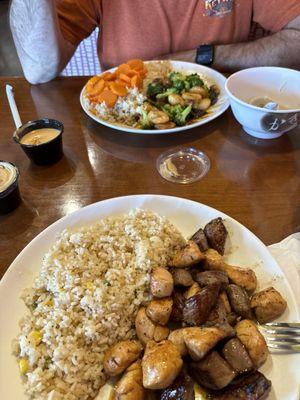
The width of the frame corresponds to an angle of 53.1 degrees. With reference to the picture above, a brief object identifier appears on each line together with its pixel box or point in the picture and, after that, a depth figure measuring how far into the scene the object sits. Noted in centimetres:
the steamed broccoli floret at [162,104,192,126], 45
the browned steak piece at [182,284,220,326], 25
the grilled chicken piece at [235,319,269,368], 23
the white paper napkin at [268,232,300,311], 29
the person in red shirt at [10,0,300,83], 55
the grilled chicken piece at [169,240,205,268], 28
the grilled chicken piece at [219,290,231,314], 26
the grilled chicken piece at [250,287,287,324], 25
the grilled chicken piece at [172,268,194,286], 28
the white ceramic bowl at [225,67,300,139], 40
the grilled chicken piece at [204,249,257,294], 28
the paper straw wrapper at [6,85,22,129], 44
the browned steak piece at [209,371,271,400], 22
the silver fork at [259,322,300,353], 24
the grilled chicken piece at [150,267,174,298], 26
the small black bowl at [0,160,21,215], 35
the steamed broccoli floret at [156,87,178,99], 49
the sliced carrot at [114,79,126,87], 50
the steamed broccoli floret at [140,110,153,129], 45
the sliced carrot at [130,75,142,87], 50
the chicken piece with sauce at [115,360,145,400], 22
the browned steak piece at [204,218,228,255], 30
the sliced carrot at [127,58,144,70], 53
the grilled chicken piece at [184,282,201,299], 27
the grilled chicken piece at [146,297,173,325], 25
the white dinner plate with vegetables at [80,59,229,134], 45
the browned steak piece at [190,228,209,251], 30
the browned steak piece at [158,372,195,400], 22
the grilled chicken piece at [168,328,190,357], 24
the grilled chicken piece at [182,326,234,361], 23
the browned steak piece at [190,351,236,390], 22
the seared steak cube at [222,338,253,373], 23
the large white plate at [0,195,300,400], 23
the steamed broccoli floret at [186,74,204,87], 50
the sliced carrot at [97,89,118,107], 47
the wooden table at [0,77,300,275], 35
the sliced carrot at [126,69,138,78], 51
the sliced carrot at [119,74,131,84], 50
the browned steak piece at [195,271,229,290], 27
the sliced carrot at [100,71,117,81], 51
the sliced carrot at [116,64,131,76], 52
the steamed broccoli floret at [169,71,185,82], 51
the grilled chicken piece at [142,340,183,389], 22
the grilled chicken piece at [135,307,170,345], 25
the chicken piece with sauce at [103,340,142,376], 23
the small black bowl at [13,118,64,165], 40
